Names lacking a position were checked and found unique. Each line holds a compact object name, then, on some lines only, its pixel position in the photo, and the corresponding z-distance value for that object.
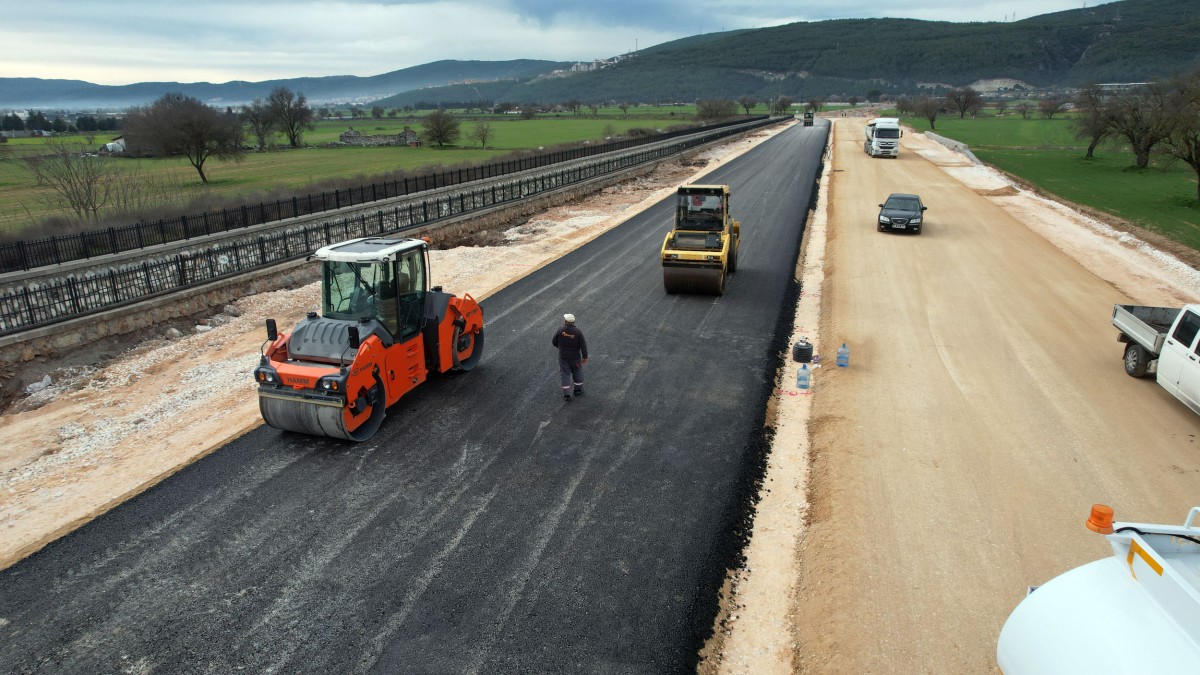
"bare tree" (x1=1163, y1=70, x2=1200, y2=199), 34.84
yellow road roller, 17.77
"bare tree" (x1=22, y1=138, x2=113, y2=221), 30.38
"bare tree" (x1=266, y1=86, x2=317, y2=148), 93.56
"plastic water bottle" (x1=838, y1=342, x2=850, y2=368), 13.63
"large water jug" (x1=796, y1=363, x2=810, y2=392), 12.80
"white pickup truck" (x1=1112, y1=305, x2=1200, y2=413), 11.25
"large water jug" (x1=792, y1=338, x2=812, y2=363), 13.67
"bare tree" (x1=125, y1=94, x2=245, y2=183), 53.72
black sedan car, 26.84
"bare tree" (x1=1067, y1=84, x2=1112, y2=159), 52.97
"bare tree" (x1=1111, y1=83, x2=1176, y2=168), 45.66
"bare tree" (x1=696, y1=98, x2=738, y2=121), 131.12
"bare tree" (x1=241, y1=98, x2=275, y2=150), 87.05
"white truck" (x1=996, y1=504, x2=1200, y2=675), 3.90
